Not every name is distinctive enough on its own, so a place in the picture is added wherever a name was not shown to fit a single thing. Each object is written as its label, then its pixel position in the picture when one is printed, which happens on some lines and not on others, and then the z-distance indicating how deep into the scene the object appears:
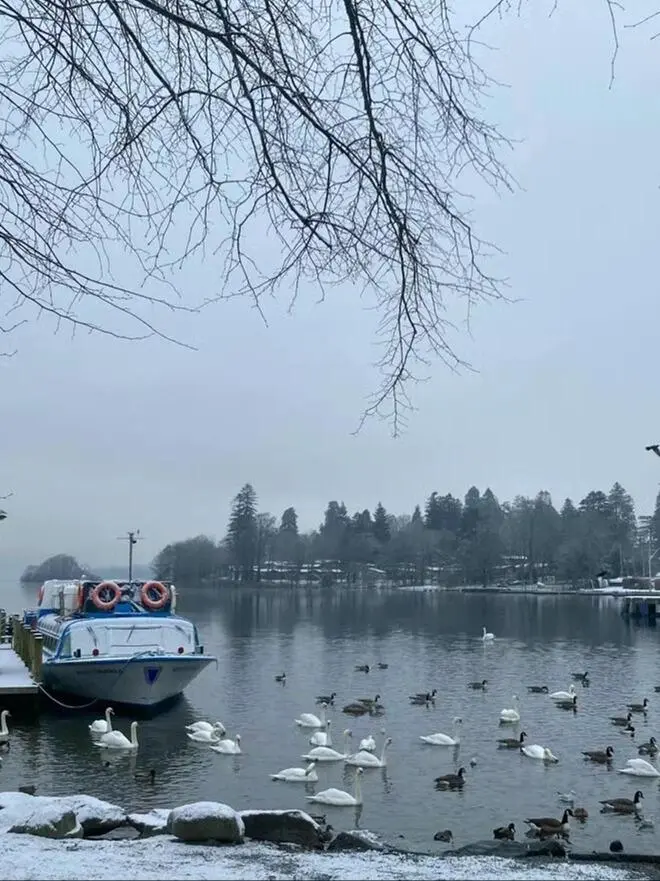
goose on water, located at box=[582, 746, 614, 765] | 21.44
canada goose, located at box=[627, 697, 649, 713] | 28.25
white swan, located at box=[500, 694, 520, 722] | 26.09
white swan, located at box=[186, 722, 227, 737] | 23.39
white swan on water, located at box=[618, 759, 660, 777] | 20.47
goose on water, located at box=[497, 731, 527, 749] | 23.11
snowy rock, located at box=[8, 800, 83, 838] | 7.75
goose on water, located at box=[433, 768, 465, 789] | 18.42
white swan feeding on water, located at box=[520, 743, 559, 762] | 21.31
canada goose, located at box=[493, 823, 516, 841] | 14.36
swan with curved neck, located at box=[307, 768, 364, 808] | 17.17
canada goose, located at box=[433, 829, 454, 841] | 14.17
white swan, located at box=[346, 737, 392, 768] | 20.34
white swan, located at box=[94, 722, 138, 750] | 21.77
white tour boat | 25.70
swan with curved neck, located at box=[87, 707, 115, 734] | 23.08
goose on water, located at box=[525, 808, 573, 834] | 14.82
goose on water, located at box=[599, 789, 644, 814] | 16.92
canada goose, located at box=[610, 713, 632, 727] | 26.12
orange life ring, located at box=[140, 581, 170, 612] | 31.98
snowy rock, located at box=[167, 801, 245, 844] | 7.28
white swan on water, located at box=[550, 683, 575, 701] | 30.12
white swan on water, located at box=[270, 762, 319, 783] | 18.92
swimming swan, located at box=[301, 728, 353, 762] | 21.25
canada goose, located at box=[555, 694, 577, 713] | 29.45
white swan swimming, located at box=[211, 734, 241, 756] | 21.25
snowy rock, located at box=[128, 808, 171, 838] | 8.63
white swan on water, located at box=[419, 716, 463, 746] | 22.84
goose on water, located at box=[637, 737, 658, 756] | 22.23
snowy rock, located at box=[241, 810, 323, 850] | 8.30
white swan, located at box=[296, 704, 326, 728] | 25.10
